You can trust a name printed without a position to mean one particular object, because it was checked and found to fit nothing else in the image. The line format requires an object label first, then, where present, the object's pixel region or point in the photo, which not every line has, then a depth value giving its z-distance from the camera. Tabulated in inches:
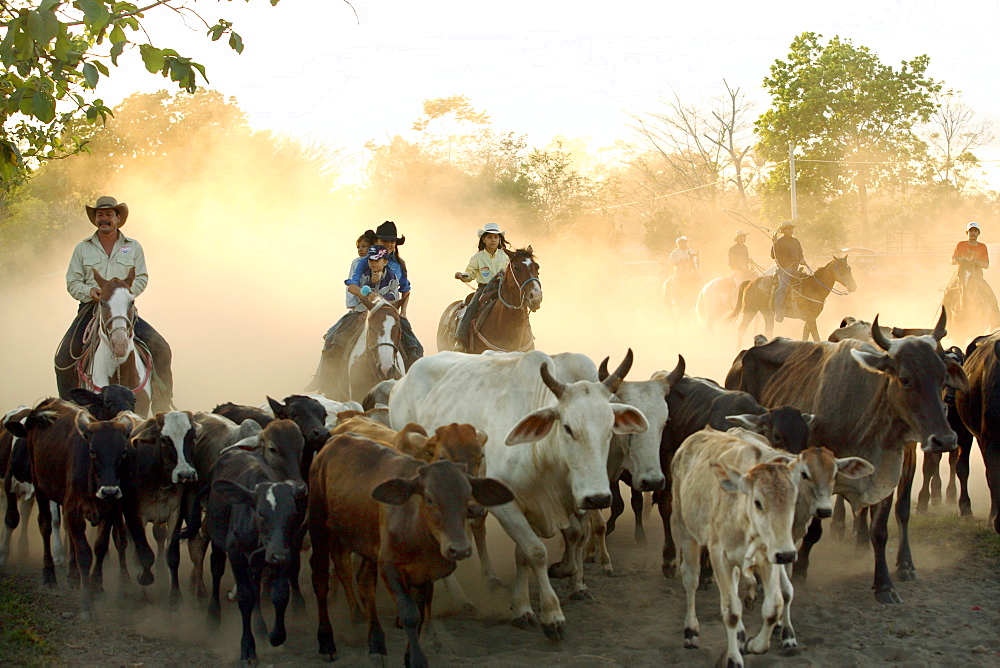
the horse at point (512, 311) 471.5
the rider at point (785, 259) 802.8
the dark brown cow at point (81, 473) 281.4
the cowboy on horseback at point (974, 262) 761.0
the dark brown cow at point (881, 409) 280.1
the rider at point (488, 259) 519.5
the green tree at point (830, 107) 1603.1
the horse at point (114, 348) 378.6
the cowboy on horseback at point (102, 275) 398.3
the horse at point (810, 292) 796.0
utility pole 1483.4
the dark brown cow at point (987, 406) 334.6
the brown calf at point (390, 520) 216.2
